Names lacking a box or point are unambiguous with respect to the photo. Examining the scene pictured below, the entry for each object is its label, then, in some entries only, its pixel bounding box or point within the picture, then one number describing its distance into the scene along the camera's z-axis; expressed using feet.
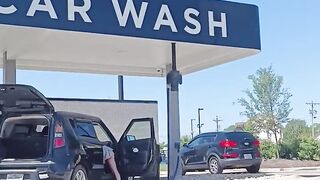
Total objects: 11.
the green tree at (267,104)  133.39
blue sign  33.60
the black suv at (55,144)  27.94
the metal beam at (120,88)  62.77
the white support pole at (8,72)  46.88
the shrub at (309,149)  93.97
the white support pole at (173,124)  42.22
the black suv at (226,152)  56.39
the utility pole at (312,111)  234.79
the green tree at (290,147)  96.63
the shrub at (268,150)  96.24
